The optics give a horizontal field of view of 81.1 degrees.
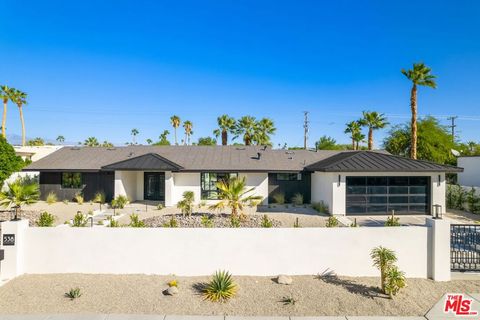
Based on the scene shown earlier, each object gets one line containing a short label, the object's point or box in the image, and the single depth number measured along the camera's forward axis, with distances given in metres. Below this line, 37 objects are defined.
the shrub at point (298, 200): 21.88
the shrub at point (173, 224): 10.83
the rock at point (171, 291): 7.71
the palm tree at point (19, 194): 11.81
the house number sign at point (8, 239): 8.70
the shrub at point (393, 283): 7.57
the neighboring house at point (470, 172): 24.70
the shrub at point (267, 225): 10.63
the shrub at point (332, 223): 11.39
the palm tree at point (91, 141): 63.34
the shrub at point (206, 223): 11.05
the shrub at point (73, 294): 7.47
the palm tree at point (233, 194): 12.98
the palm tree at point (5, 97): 43.40
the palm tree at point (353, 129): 38.64
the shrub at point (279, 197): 22.15
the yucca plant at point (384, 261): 7.88
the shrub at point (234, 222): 11.17
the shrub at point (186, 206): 15.62
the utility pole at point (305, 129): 54.46
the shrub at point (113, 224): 10.54
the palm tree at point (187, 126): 64.20
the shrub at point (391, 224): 11.27
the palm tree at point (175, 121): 64.44
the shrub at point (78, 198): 21.52
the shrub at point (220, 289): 7.56
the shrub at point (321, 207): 18.69
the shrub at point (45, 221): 10.95
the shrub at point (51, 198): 21.70
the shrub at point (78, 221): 10.49
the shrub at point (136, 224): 10.28
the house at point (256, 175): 17.83
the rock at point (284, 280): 8.48
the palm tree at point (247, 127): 44.72
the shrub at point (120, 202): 19.28
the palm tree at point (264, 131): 44.22
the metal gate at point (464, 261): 9.21
